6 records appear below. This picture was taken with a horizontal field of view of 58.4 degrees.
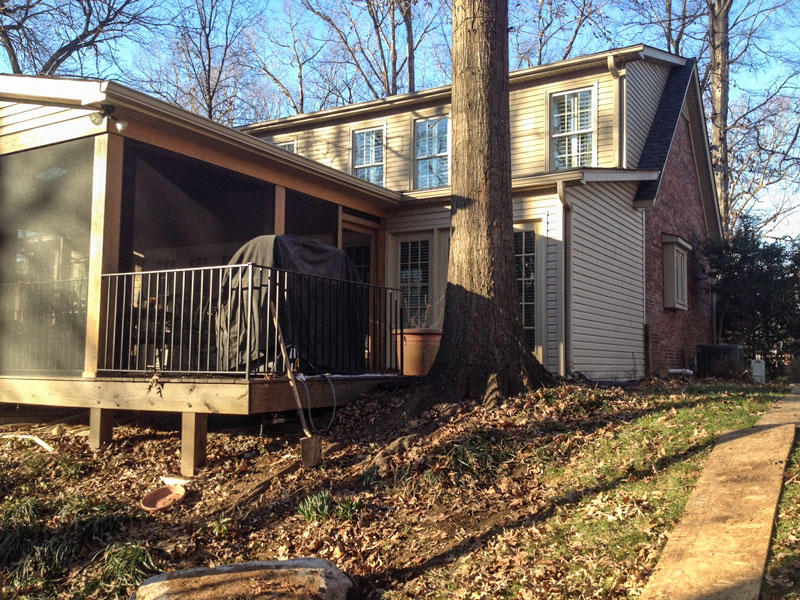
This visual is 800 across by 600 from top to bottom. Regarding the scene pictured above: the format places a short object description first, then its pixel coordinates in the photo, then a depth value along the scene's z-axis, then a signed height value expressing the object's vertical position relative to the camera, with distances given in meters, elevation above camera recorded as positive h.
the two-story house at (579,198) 10.53 +2.36
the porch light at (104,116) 7.24 +2.25
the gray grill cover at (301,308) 6.68 +0.33
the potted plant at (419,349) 8.87 -0.08
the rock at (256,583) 3.95 -1.37
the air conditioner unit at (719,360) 13.88 -0.29
